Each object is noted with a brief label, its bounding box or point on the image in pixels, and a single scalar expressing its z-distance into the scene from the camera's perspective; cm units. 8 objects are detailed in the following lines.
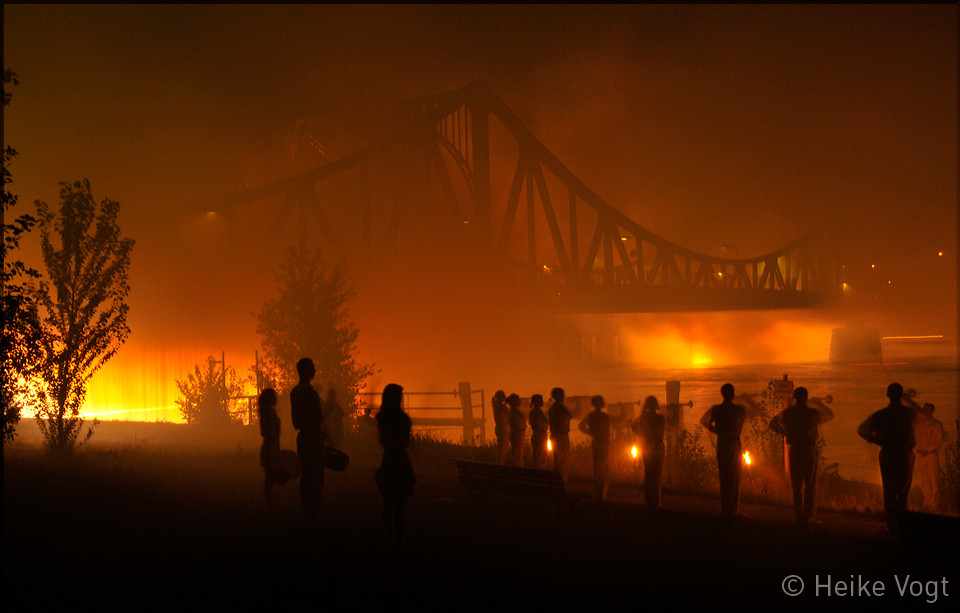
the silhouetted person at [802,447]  843
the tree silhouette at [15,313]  852
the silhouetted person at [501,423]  1261
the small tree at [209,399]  2153
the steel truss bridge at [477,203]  4394
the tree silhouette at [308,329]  1894
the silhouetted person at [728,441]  875
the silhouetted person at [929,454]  952
